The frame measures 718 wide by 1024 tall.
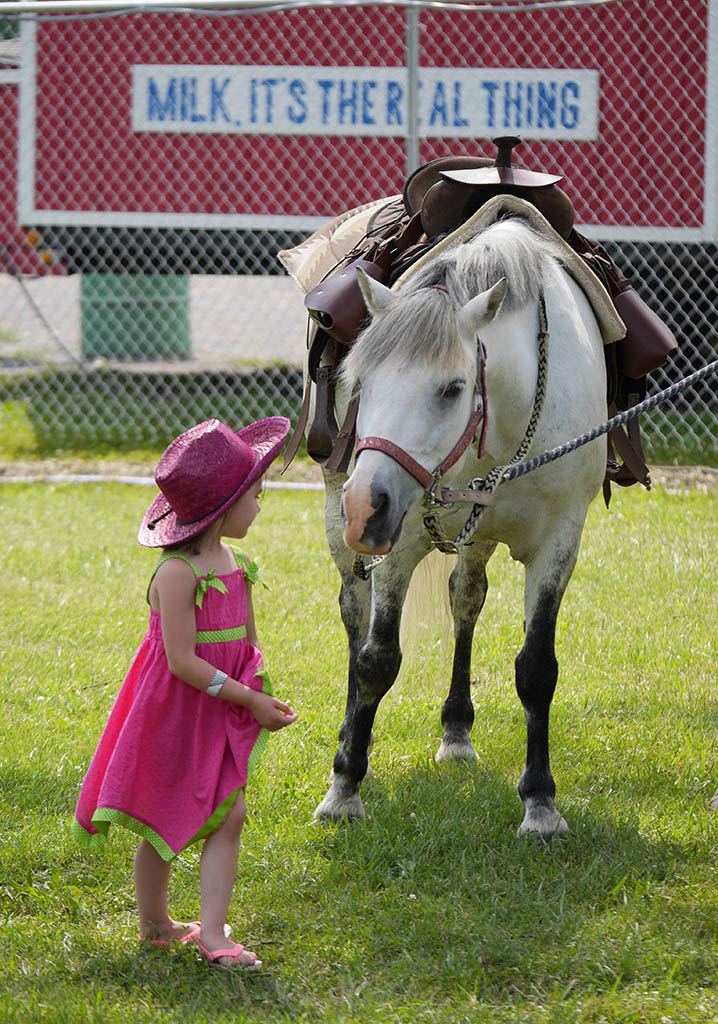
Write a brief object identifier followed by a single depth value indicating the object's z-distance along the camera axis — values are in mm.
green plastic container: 25141
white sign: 16984
